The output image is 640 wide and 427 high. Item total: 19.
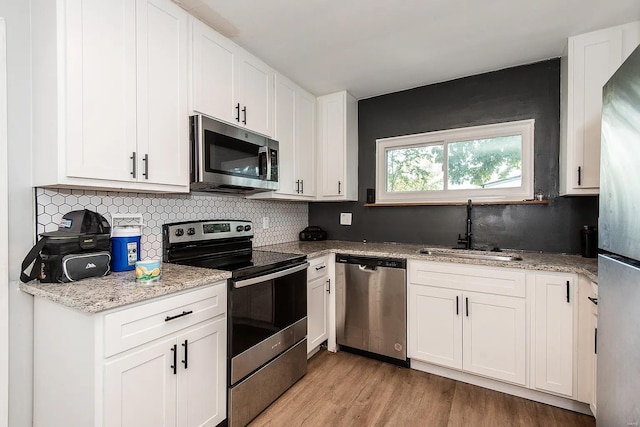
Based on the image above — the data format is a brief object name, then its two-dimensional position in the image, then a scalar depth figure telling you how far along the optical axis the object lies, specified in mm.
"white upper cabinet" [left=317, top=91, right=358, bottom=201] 2951
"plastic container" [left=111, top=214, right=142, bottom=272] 1602
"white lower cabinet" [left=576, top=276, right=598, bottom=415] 1718
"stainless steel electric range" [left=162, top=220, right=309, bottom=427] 1675
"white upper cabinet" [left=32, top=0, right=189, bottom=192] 1299
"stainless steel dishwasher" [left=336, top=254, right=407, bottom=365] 2357
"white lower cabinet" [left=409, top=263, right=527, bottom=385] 1991
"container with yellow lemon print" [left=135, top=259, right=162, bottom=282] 1396
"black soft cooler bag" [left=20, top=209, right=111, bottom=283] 1331
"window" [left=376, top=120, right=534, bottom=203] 2477
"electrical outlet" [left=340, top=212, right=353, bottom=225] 3232
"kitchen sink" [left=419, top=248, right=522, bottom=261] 2211
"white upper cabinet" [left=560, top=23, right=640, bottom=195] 1893
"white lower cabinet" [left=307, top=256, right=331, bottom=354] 2404
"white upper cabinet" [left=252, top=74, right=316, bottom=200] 2559
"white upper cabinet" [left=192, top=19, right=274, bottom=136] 1860
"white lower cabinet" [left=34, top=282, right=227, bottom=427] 1143
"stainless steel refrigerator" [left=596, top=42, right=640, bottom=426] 973
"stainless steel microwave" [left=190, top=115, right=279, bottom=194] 1798
